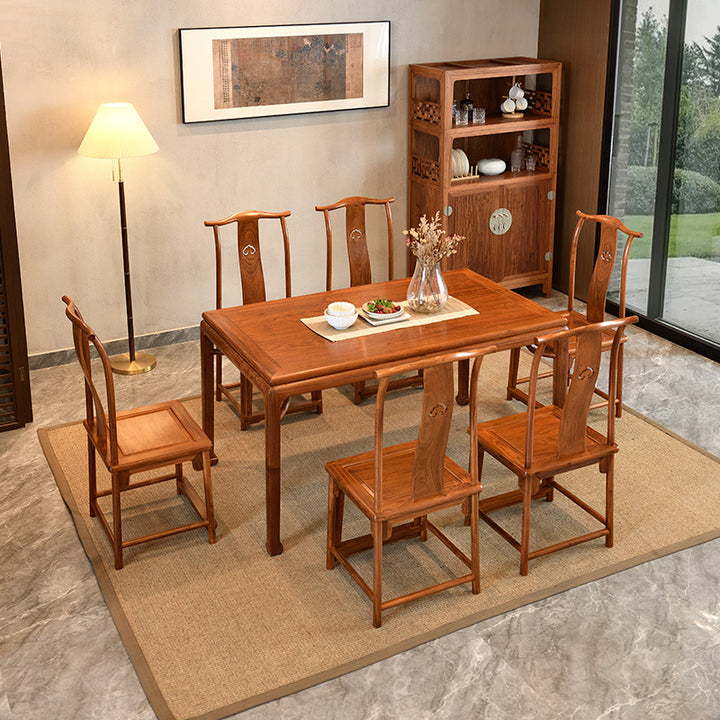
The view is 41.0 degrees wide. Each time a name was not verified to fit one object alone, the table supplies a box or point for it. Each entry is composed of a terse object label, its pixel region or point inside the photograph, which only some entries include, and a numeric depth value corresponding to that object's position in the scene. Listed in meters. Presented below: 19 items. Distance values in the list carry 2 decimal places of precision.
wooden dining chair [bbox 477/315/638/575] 3.41
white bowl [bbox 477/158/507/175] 5.96
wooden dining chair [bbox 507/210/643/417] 4.61
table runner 3.91
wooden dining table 3.58
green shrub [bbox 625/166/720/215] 5.34
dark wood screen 4.41
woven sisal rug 3.18
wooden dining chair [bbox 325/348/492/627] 3.15
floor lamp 4.79
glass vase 4.04
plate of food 4.01
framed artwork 5.23
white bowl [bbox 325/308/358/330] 3.92
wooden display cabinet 5.70
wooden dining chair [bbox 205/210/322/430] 4.58
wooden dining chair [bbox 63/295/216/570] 3.47
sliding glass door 5.26
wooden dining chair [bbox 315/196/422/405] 4.86
